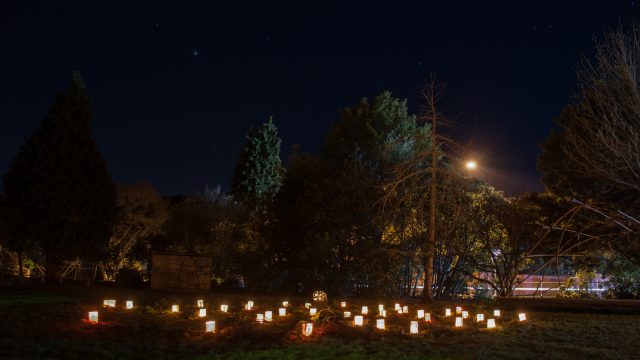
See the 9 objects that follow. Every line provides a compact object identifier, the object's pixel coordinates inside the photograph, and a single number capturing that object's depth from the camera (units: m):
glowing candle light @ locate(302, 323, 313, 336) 7.40
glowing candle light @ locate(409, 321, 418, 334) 7.90
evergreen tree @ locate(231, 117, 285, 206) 28.92
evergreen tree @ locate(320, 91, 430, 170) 20.47
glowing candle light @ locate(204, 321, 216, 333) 7.52
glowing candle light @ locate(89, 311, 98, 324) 8.08
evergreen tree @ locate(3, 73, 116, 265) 14.45
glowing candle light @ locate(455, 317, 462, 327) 8.58
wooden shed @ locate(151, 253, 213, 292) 14.52
